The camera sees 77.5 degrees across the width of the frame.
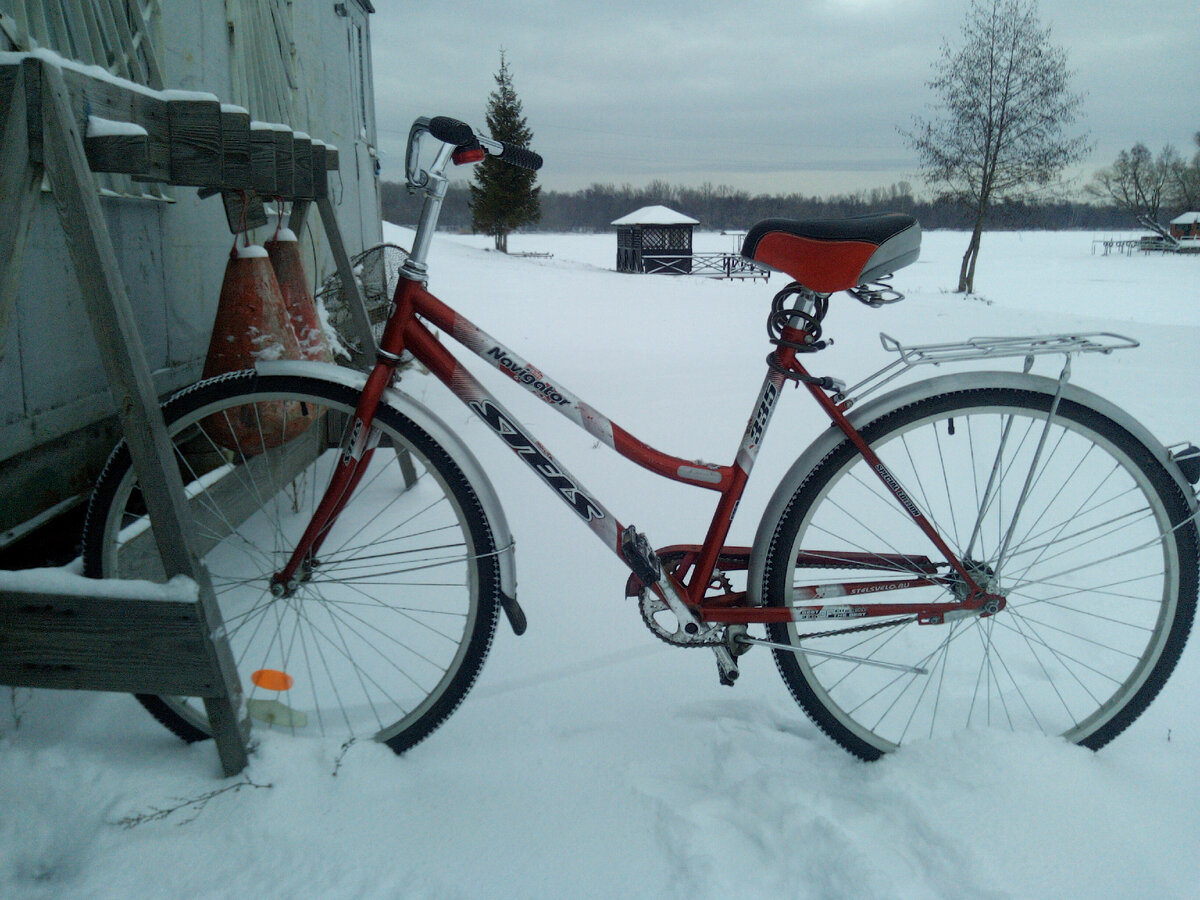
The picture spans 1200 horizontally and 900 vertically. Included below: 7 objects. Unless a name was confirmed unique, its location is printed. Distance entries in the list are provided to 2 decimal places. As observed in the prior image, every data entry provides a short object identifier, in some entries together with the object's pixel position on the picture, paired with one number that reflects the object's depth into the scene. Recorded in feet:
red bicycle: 5.58
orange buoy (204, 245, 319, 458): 8.31
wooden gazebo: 94.07
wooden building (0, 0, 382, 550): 6.95
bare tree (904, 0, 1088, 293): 66.90
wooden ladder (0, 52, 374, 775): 4.46
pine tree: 115.65
